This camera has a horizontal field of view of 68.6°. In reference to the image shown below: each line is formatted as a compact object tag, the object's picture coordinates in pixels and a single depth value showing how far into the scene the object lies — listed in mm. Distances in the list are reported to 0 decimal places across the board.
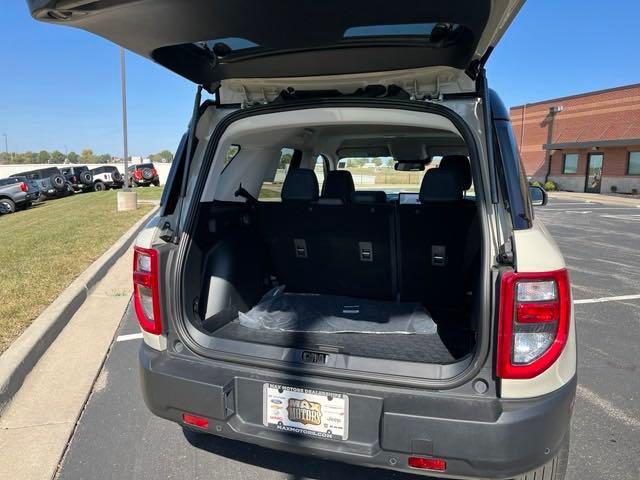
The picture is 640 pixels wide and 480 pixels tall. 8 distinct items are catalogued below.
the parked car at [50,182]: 24578
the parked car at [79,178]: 30284
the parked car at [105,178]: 31122
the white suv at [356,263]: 1762
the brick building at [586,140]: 27938
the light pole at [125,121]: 16453
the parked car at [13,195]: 19438
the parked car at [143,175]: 32219
